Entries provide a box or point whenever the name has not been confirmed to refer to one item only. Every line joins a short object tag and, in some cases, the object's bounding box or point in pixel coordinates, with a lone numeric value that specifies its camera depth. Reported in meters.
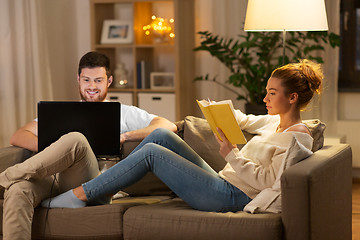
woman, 3.89
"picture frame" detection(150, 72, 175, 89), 7.99
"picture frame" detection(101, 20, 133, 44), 8.07
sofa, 3.55
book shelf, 7.77
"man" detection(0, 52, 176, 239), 3.87
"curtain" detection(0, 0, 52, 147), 7.22
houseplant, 6.84
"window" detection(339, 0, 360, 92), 7.80
